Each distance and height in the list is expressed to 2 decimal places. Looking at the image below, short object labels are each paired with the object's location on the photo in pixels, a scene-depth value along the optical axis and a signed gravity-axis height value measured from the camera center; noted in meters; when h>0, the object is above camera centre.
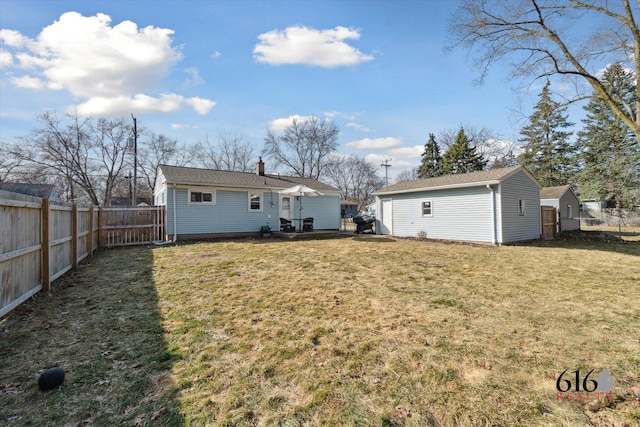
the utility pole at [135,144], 19.66 +5.38
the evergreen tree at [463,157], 32.94 +6.80
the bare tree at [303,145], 37.66 +9.74
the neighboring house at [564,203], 21.12 +0.89
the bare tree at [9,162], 22.10 +4.79
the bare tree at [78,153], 24.19 +6.22
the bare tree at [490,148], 34.88 +8.30
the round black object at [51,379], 2.43 -1.37
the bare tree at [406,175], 56.38 +8.49
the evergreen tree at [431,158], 37.62 +7.72
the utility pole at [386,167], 44.67 +7.82
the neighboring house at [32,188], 17.59 +2.14
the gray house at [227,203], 13.30 +0.82
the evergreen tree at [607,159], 22.70 +4.96
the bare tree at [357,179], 47.56 +6.68
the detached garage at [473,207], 12.15 +0.41
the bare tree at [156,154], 31.80 +7.77
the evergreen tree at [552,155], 31.33 +6.71
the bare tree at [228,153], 36.59 +8.65
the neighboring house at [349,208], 43.08 +1.42
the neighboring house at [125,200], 38.21 +2.70
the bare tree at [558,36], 10.61 +7.15
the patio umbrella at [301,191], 13.97 +1.30
